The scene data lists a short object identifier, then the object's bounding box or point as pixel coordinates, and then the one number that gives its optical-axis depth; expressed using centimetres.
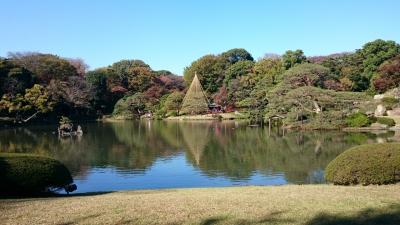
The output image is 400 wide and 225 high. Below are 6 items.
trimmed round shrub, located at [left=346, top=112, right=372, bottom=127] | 3127
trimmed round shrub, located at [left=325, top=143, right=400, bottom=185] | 901
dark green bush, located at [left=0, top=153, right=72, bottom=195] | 905
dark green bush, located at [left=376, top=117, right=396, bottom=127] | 3108
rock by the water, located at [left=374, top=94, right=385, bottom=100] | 3576
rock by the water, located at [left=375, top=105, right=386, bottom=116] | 3524
